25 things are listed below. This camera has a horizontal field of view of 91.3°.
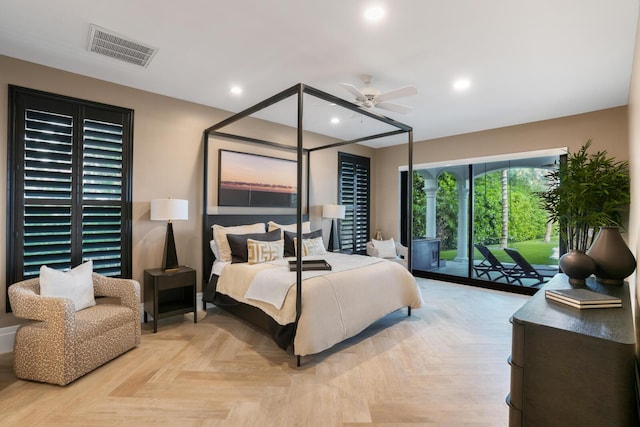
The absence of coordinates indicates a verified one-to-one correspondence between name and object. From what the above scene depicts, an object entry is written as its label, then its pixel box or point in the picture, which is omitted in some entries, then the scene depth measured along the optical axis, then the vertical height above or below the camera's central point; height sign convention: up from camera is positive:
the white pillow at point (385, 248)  5.66 -0.57
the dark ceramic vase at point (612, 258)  1.98 -0.24
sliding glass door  5.06 -0.11
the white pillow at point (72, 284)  2.62 -0.63
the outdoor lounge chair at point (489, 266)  5.35 -0.84
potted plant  3.66 +0.29
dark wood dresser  1.18 -0.61
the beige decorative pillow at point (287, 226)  4.60 -0.17
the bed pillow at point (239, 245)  3.86 -0.37
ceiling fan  3.01 +1.22
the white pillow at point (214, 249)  4.01 -0.44
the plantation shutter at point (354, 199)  6.05 +0.34
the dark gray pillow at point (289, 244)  4.43 -0.40
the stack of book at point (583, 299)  1.57 -0.41
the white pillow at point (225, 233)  3.96 -0.24
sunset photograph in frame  4.43 +0.53
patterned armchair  2.34 -0.98
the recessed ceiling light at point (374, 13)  2.19 +1.46
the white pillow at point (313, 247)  4.39 -0.44
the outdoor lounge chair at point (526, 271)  5.04 -0.85
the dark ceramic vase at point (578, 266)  2.03 -0.31
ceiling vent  2.55 +1.46
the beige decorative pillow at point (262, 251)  3.75 -0.44
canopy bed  2.73 -0.63
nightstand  3.35 -0.93
